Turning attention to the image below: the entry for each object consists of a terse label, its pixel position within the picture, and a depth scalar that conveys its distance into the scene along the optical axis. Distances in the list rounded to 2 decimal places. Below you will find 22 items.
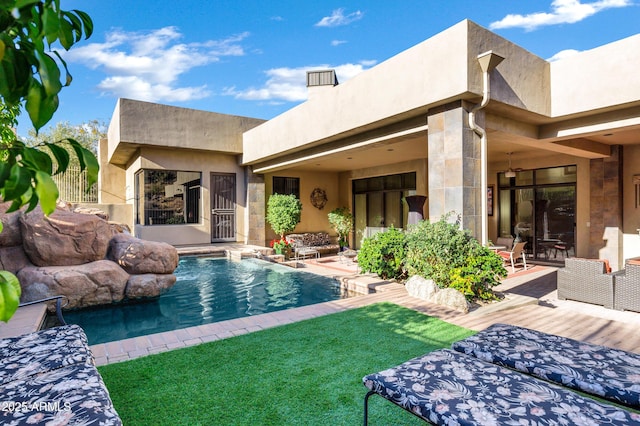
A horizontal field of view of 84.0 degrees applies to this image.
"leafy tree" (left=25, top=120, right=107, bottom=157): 25.31
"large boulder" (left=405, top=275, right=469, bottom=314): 5.07
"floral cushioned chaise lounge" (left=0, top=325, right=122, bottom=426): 1.75
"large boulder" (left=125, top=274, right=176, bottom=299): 6.28
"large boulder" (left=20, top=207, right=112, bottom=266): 5.81
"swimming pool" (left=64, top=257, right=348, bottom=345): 5.29
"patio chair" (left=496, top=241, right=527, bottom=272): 8.74
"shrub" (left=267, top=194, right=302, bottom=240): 12.56
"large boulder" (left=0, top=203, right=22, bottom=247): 5.78
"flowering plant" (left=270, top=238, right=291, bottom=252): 11.52
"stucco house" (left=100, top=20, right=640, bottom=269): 5.81
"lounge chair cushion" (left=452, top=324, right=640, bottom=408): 2.12
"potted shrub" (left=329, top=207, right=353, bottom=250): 13.74
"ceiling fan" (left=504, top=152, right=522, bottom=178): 9.46
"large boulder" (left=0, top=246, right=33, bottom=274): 5.71
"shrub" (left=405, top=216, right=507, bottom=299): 5.29
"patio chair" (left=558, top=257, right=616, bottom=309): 5.57
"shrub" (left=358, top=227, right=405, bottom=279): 6.97
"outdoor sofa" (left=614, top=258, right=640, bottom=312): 5.22
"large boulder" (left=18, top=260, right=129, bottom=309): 5.42
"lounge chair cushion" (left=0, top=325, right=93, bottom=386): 2.25
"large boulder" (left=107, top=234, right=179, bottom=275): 6.55
